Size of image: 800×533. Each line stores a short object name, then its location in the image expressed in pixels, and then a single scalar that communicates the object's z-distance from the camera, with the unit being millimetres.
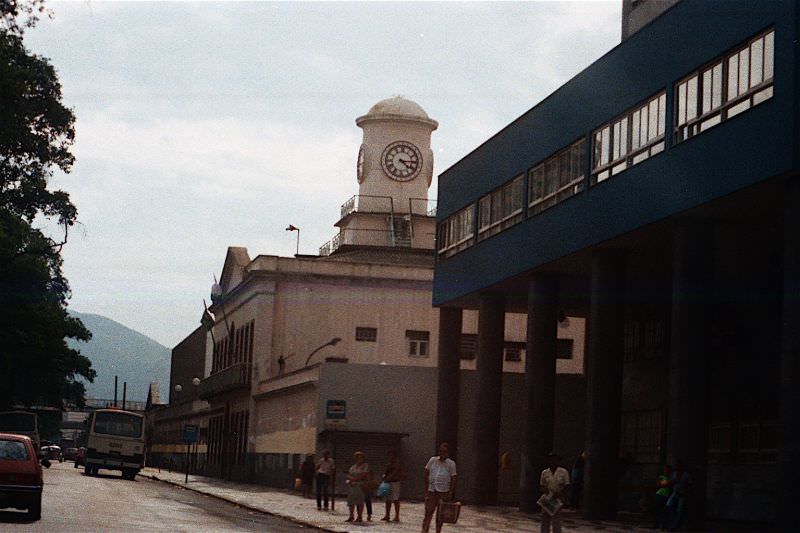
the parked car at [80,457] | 81550
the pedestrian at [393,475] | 34688
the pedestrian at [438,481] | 28031
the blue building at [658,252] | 27172
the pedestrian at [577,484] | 43066
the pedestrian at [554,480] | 25062
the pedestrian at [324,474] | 39938
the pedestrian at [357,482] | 33750
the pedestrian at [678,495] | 29859
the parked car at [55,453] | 118212
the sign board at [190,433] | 63719
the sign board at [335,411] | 50594
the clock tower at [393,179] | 78125
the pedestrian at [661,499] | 31938
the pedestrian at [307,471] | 49031
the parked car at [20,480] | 25875
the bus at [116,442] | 65625
